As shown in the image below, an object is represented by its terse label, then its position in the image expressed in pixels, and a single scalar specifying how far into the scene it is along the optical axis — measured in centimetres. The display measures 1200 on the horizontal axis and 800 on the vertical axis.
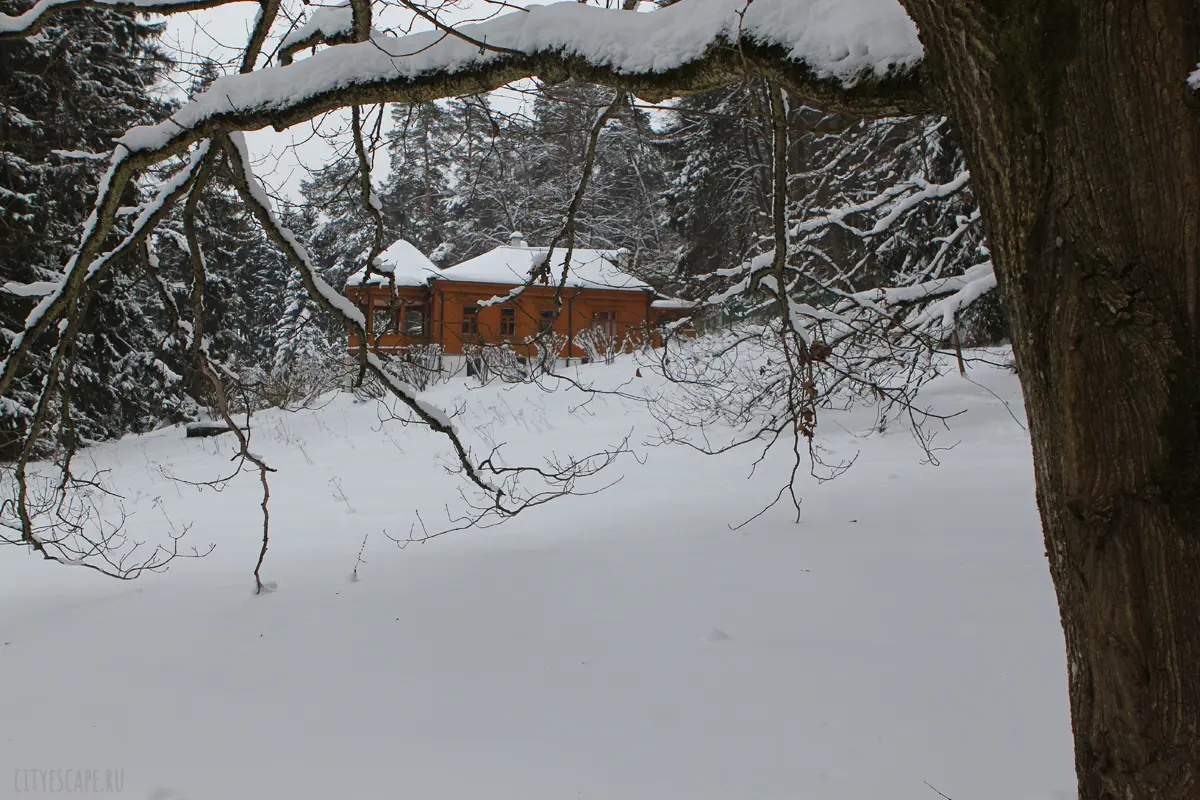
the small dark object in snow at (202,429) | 1395
